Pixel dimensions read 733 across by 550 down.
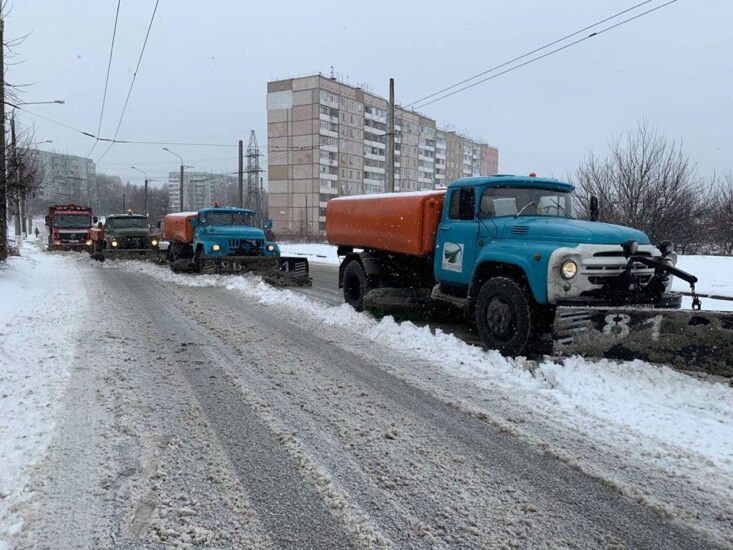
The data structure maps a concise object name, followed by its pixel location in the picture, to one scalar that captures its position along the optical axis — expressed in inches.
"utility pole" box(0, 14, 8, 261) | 532.4
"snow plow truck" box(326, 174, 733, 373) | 209.5
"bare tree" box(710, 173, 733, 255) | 1006.4
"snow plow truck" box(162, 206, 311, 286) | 571.5
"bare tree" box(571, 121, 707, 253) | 788.0
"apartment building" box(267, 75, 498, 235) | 3009.4
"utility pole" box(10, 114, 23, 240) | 541.6
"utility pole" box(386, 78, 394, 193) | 866.1
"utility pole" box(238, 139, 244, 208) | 1307.8
